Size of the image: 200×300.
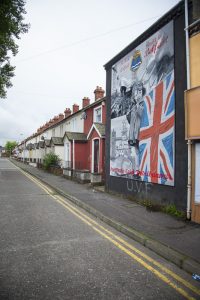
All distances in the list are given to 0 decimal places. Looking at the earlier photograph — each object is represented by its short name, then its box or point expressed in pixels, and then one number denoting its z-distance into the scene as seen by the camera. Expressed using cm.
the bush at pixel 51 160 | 2931
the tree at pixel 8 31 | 1224
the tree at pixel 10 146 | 15718
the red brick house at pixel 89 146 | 1838
